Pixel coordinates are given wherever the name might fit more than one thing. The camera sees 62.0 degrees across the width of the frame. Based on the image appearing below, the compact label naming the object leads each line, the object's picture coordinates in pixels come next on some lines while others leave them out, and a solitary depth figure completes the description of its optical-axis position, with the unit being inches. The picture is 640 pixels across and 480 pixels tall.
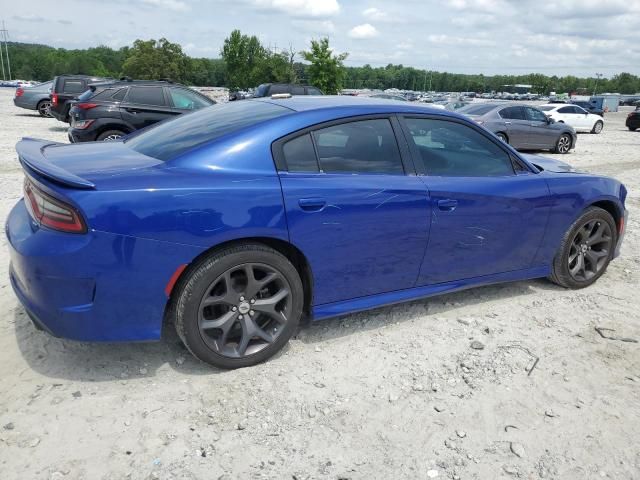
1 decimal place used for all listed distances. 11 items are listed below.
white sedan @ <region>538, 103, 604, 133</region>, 863.1
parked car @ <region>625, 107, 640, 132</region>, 1017.5
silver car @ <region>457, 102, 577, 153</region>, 568.1
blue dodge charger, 106.8
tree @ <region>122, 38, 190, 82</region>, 2829.7
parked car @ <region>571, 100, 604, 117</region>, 1556.3
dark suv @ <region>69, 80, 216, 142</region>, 398.6
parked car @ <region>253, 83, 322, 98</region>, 731.4
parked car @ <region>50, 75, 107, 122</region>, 635.5
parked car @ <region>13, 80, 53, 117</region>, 854.5
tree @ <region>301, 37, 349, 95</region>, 1400.1
